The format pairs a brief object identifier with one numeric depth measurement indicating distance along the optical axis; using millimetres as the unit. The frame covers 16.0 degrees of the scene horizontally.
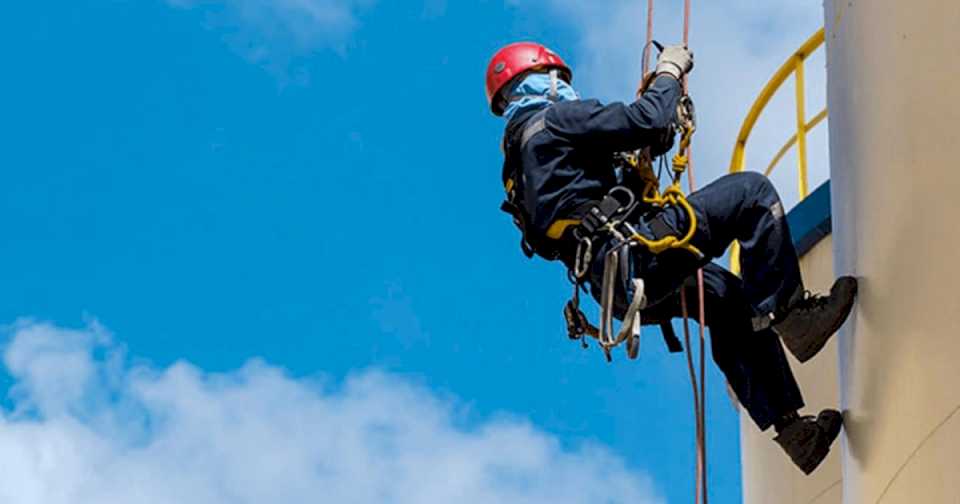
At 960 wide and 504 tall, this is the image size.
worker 12770
